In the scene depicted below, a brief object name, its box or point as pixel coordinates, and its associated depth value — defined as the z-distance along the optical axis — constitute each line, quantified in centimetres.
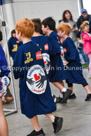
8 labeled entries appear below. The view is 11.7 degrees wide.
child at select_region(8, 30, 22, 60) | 1160
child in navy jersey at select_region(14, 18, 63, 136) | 525
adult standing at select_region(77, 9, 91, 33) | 1242
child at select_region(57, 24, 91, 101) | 797
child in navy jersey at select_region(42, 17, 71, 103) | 729
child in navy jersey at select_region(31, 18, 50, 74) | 670
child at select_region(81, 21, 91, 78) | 1055
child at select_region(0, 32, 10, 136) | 476
